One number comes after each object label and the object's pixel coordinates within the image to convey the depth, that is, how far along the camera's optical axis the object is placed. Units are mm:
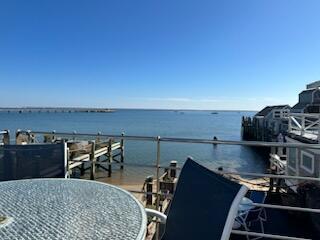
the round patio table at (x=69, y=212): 895
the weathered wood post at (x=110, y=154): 11550
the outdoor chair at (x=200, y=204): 910
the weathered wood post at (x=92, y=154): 9541
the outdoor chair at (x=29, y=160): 1802
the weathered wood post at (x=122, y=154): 12559
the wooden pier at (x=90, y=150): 9394
